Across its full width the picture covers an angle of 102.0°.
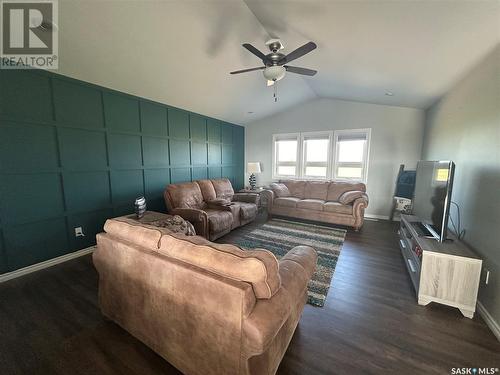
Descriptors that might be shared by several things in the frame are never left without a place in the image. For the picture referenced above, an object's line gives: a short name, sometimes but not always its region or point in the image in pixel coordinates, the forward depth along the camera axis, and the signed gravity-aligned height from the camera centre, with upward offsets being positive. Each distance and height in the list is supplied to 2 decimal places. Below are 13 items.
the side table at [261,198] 4.95 -0.86
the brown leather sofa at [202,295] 0.98 -0.74
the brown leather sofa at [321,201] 4.05 -0.81
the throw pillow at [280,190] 4.87 -0.63
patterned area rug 2.26 -1.29
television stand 1.78 -0.98
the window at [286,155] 5.71 +0.26
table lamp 5.49 -0.13
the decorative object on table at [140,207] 2.66 -0.60
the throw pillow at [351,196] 4.09 -0.63
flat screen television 1.99 -0.33
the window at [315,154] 5.31 +0.28
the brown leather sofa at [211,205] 3.14 -0.78
